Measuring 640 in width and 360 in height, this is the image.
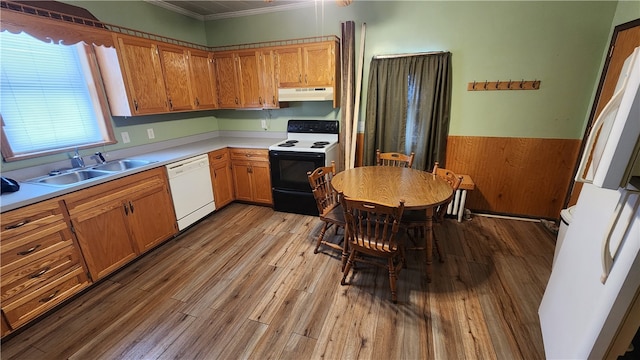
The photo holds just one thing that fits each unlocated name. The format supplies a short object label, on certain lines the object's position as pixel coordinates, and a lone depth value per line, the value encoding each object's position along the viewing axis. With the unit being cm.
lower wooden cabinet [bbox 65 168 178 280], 200
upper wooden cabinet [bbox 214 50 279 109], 331
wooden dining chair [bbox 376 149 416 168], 284
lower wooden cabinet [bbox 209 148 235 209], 328
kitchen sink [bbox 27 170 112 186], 214
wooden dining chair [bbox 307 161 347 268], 230
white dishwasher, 277
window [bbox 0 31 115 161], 205
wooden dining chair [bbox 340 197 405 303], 169
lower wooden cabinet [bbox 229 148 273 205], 340
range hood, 313
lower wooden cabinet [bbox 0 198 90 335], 163
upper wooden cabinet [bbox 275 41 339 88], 305
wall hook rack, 275
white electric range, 314
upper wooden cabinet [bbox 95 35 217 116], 253
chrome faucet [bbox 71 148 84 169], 238
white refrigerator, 99
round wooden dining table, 192
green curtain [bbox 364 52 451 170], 296
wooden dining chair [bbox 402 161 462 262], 212
